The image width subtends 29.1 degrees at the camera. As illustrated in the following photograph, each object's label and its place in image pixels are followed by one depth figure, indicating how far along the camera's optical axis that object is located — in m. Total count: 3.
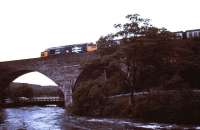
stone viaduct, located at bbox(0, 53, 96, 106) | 45.41
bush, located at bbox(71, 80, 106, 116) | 34.73
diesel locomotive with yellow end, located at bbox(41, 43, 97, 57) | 51.06
